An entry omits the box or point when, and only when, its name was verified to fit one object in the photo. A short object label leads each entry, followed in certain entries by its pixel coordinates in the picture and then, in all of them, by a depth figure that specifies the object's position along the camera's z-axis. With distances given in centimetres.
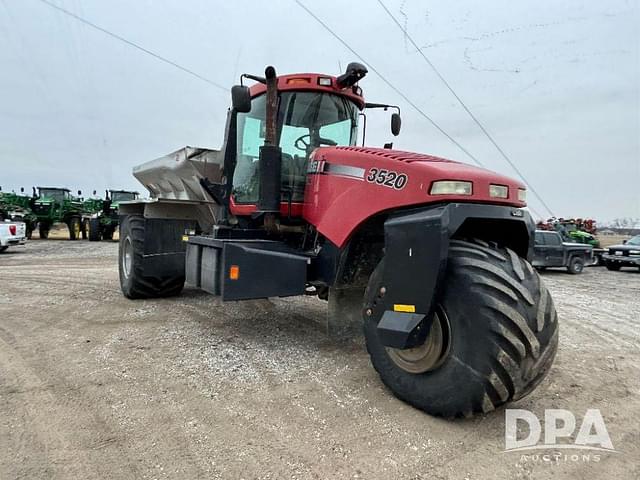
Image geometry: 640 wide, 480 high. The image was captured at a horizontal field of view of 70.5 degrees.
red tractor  262
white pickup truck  1438
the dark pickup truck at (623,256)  1653
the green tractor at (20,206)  2069
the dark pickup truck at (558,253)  1426
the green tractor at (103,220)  2036
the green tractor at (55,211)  2094
